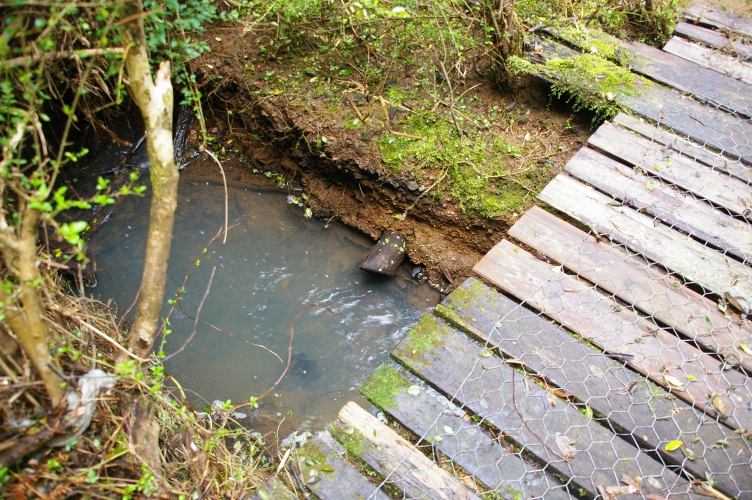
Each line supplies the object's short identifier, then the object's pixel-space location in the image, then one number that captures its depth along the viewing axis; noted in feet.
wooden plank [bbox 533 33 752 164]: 10.00
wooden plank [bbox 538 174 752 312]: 8.20
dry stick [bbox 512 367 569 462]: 6.63
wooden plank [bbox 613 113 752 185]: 9.61
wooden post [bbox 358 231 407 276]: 11.69
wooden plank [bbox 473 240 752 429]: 7.11
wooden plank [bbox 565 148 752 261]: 8.73
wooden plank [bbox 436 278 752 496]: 6.61
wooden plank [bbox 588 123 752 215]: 9.23
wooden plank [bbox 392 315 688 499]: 6.52
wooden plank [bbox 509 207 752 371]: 7.65
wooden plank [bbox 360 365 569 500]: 6.44
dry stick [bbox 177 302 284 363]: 11.07
